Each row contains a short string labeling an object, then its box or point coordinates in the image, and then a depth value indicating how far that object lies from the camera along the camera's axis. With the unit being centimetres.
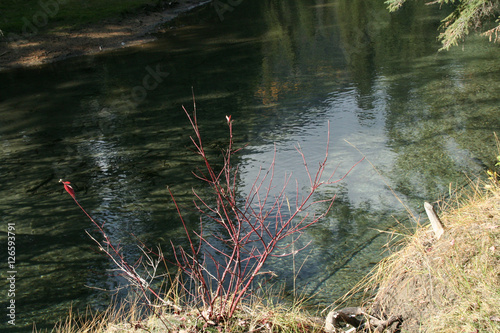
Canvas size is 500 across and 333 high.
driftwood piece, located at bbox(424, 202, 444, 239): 373
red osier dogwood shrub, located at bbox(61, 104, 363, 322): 326
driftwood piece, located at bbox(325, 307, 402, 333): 354
